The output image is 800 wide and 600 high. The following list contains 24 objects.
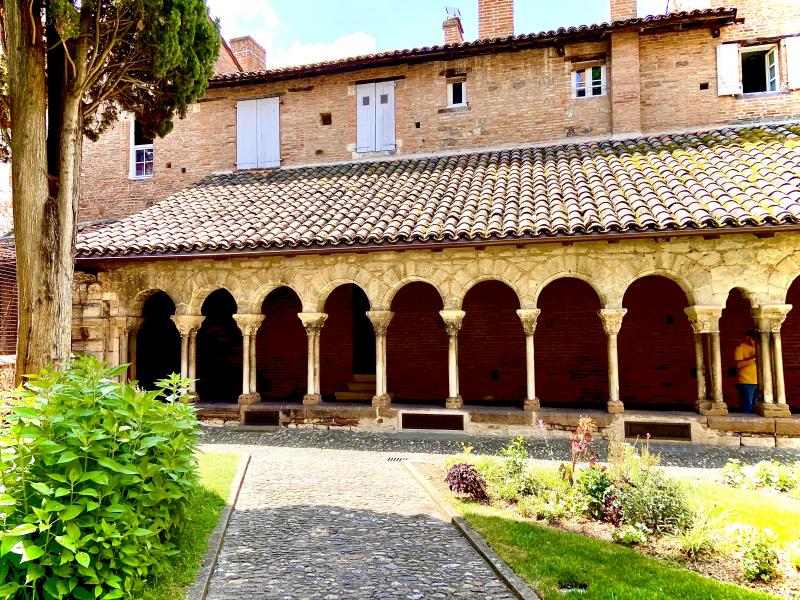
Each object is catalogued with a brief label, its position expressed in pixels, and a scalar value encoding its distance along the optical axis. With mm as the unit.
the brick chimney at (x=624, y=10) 13953
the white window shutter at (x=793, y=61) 11883
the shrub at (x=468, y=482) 5828
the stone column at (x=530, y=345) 9273
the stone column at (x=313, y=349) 10234
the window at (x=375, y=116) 13898
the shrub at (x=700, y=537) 4328
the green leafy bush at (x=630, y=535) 4562
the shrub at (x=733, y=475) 6302
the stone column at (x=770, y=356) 8422
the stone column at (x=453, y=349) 9602
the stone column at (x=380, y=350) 9906
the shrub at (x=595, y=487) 5203
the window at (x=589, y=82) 12789
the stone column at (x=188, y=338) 10547
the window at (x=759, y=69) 12398
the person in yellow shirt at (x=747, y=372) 9508
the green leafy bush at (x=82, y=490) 2936
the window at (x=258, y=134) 14562
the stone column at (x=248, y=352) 10469
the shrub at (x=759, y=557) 3959
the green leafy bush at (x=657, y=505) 4703
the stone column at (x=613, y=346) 8961
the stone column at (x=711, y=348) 8672
